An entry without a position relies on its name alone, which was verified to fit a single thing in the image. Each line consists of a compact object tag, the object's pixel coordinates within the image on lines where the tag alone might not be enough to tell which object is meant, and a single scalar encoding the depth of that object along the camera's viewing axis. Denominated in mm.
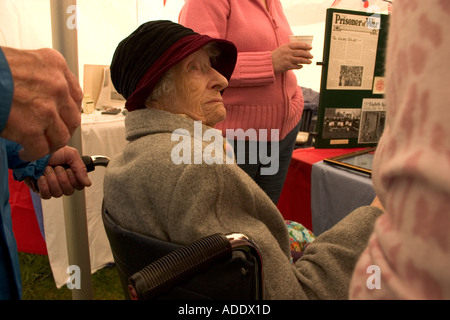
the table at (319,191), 1430
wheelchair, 537
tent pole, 1310
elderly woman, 748
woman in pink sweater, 1405
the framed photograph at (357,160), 1469
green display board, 1772
